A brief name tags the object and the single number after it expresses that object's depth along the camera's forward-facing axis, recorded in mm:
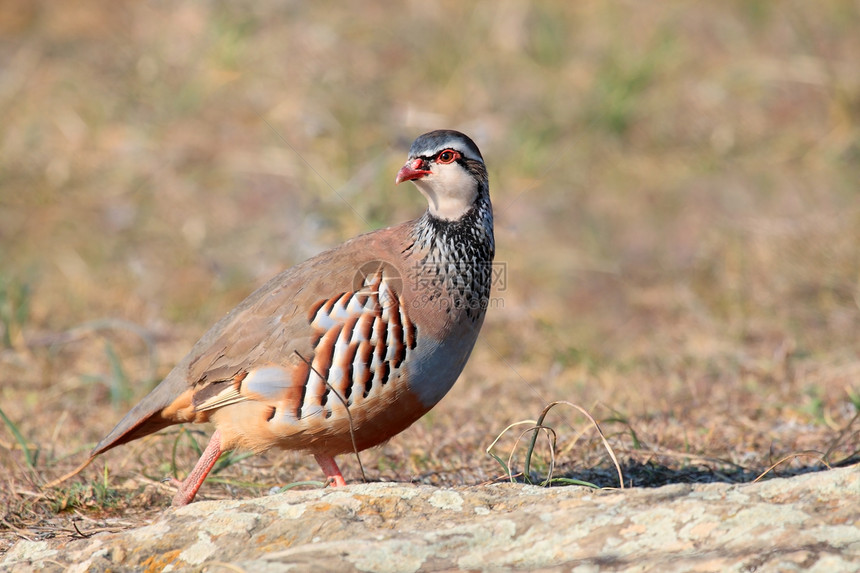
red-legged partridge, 6766
